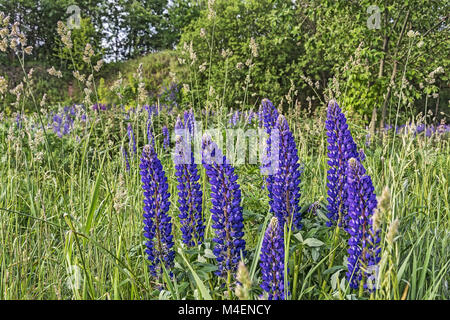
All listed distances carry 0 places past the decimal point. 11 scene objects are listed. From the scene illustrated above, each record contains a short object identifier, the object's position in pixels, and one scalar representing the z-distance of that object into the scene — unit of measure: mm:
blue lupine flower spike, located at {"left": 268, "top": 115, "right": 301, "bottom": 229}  1674
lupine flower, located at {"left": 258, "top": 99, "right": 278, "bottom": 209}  1984
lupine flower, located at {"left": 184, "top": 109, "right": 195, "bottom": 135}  3203
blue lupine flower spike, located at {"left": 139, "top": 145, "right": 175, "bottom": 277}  1630
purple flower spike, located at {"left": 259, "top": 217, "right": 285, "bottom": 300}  1377
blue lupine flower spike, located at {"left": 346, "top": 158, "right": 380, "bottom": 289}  1376
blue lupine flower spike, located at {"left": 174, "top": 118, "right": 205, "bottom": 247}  1737
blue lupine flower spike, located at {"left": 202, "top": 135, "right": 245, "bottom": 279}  1557
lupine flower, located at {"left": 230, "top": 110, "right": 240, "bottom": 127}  5075
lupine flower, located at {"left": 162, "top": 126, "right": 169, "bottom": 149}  3811
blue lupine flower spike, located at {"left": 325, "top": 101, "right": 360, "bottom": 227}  1681
